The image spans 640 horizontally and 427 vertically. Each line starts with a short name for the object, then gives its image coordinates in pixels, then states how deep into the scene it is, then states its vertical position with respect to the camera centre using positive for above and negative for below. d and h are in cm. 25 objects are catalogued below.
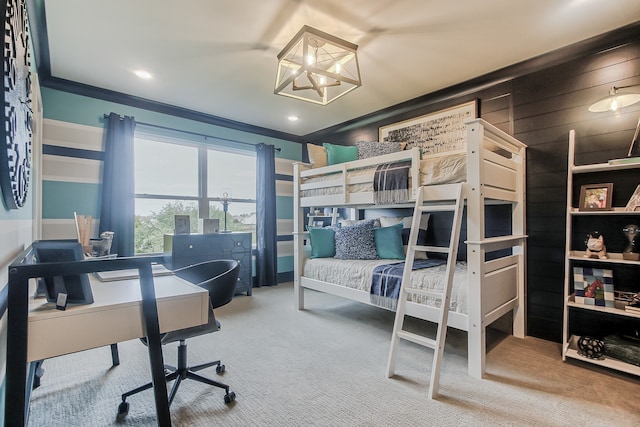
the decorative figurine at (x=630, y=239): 207 -17
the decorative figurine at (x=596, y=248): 220 -24
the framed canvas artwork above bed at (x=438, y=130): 318 +98
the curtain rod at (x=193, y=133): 365 +110
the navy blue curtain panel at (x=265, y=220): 462 -8
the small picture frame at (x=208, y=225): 406 -14
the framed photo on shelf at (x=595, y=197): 221 +13
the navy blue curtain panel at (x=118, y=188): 331 +30
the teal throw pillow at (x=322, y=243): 350 -33
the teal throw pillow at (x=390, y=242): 321 -29
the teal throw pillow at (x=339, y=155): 341 +68
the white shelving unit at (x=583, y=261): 205 -34
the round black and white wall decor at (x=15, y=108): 107 +45
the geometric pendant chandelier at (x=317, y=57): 206 +120
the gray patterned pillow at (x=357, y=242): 325 -30
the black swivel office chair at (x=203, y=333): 167 -68
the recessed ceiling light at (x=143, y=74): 294 +140
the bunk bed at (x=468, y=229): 207 -12
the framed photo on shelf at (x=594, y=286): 216 -53
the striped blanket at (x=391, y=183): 247 +27
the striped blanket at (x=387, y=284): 246 -58
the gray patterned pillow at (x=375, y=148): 319 +72
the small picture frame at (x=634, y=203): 206 +8
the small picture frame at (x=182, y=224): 381 -12
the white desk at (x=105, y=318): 94 -36
